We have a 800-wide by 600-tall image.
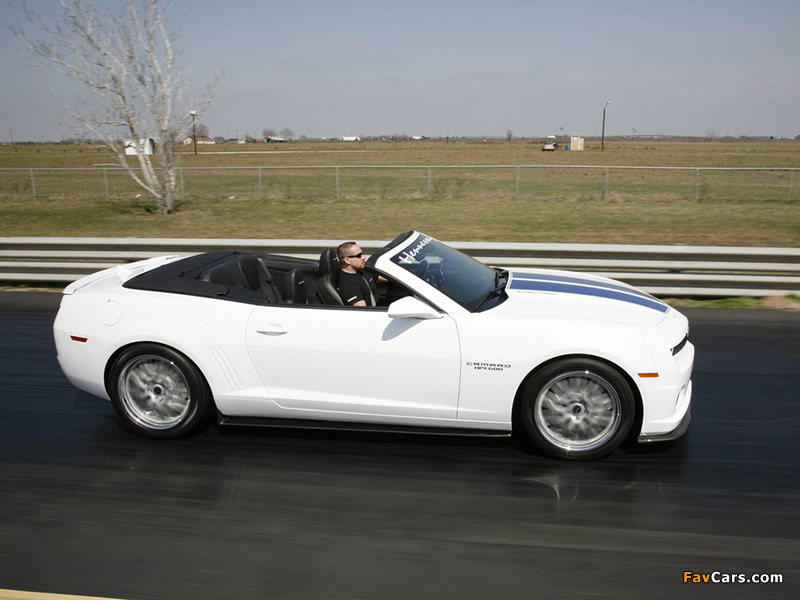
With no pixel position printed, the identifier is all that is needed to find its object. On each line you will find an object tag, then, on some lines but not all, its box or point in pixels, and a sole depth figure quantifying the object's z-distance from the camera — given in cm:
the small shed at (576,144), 8421
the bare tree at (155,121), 2053
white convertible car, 453
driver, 542
